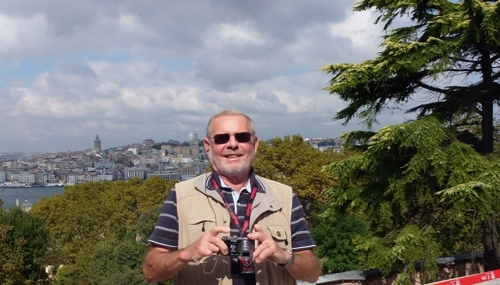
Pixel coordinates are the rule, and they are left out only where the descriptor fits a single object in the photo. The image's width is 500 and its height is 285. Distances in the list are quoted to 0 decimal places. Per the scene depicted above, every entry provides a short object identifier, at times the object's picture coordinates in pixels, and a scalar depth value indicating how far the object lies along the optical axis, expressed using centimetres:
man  229
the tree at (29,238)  2398
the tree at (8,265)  1558
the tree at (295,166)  2492
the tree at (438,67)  843
